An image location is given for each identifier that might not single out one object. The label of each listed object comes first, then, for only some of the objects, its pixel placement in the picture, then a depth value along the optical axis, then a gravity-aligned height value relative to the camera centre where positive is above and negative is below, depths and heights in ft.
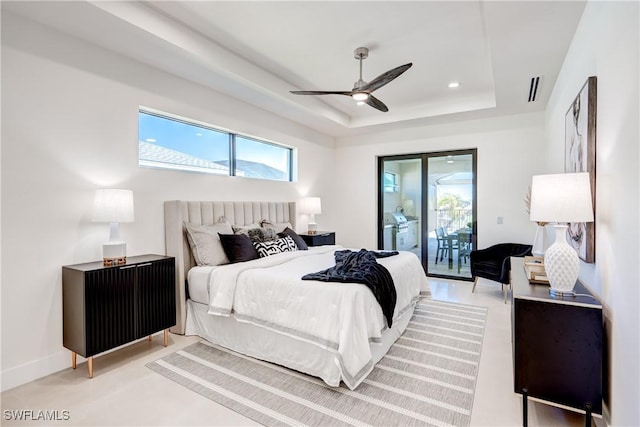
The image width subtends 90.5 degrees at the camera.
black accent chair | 14.29 -2.41
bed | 7.57 -2.70
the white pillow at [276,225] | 14.63 -0.68
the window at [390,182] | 20.81 +1.86
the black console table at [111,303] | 8.19 -2.57
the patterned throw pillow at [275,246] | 12.17 -1.44
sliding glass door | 18.33 +0.12
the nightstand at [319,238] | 16.75 -1.52
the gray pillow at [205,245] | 11.01 -1.23
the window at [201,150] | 11.47 +2.63
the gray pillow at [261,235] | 12.78 -0.99
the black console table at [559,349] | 5.68 -2.61
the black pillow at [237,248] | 11.37 -1.35
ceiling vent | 11.84 +4.90
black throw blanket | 8.34 -1.80
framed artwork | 6.62 +1.48
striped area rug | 6.66 -4.30
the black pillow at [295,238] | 14.23 -1.26
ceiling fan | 9.55 +4.04
